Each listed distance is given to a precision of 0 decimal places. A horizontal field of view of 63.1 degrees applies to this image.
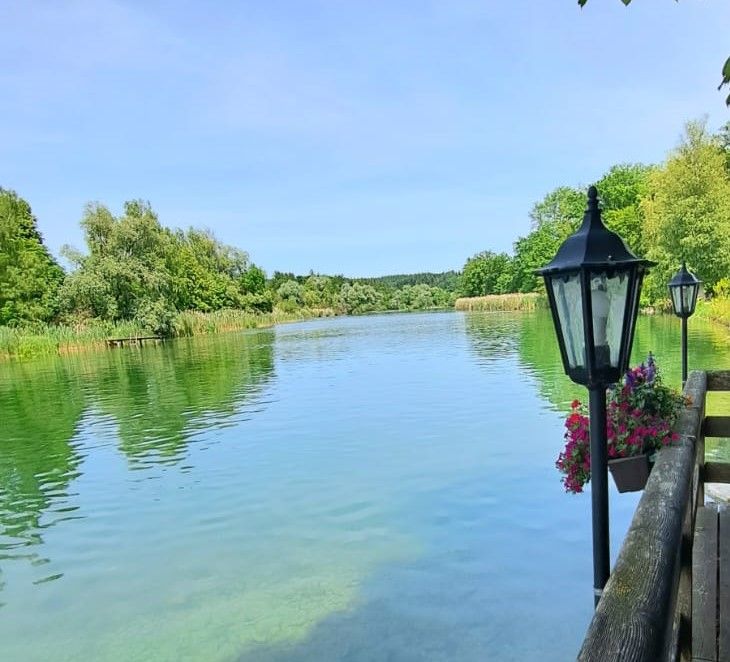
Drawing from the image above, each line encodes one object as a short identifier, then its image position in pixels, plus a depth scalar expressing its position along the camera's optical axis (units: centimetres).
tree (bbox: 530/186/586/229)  4709
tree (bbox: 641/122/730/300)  2478
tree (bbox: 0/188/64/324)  3562
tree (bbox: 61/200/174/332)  3600
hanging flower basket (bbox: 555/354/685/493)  238
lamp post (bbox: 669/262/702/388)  555
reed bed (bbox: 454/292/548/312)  4925
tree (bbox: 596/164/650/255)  3928
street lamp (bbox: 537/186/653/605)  156
